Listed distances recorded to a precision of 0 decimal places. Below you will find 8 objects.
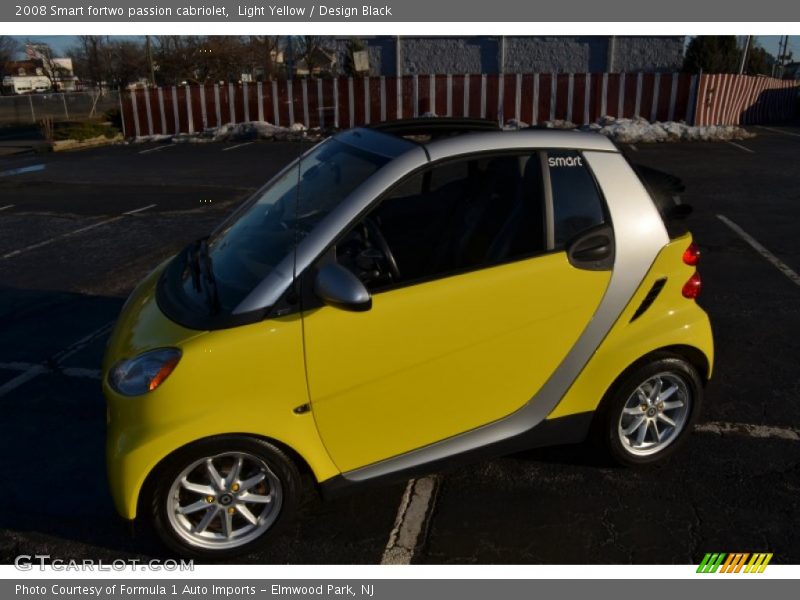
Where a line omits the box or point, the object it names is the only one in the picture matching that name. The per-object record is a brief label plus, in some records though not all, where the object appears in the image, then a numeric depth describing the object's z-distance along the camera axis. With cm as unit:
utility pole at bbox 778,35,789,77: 5901
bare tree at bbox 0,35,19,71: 5200
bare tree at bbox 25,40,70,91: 4988
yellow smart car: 277
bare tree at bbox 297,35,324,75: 3553
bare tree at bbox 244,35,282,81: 2371
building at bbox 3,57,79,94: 5481
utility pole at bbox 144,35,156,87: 2755
